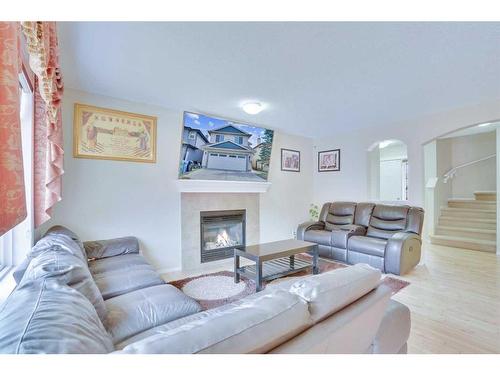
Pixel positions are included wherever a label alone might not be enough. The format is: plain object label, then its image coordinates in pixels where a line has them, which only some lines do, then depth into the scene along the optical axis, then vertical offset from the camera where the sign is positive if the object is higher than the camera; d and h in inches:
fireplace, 151.2 -29.7
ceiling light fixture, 127.3 +41.8
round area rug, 106.0 -46.2
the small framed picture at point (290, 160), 192.1 +21.4
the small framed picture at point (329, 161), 198.8 +21.8
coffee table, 106.3 -34.3
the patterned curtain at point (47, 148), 68.8 +13.2
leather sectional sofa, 26.4 -17.5
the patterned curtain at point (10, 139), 23.0 +4.8
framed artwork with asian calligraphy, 112.2 +25.7
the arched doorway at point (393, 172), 284.5 +17.8
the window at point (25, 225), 73.8 -11.7
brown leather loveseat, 130.4 -29.1
